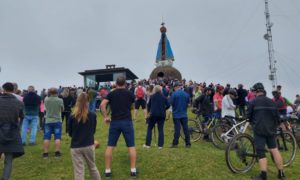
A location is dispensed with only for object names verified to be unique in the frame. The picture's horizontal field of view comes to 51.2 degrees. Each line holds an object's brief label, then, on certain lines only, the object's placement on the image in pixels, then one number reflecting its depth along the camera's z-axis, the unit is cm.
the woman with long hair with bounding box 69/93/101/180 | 642
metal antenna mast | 2820
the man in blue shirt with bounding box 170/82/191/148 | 1068
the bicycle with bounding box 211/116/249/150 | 1057
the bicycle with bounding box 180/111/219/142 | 1262
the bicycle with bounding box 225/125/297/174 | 816
